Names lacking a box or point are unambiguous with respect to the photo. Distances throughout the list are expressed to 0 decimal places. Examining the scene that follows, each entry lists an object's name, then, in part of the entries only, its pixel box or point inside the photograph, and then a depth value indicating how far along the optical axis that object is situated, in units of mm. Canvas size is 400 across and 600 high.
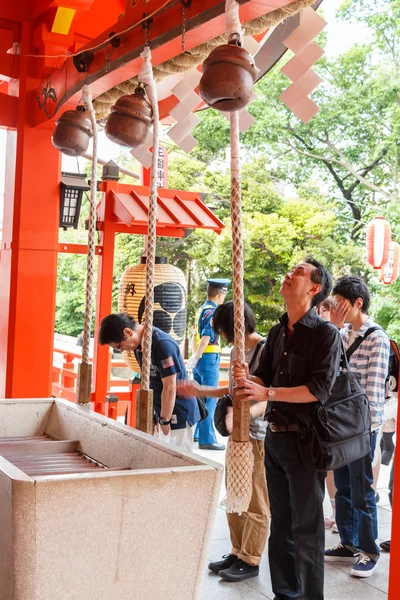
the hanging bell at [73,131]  3297
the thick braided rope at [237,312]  2188
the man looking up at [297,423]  2875
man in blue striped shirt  3725
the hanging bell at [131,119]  2779
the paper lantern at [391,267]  10946
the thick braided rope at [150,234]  2531
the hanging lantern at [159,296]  5840
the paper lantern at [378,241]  10086
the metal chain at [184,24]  2906
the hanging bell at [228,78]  2189
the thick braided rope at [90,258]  2959
